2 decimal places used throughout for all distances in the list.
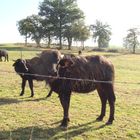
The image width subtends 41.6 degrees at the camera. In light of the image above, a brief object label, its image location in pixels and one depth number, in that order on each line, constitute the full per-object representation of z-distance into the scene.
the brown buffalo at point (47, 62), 4.68
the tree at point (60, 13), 40.58
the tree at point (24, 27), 40.95
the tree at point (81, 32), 39.89
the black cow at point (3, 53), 18.20
